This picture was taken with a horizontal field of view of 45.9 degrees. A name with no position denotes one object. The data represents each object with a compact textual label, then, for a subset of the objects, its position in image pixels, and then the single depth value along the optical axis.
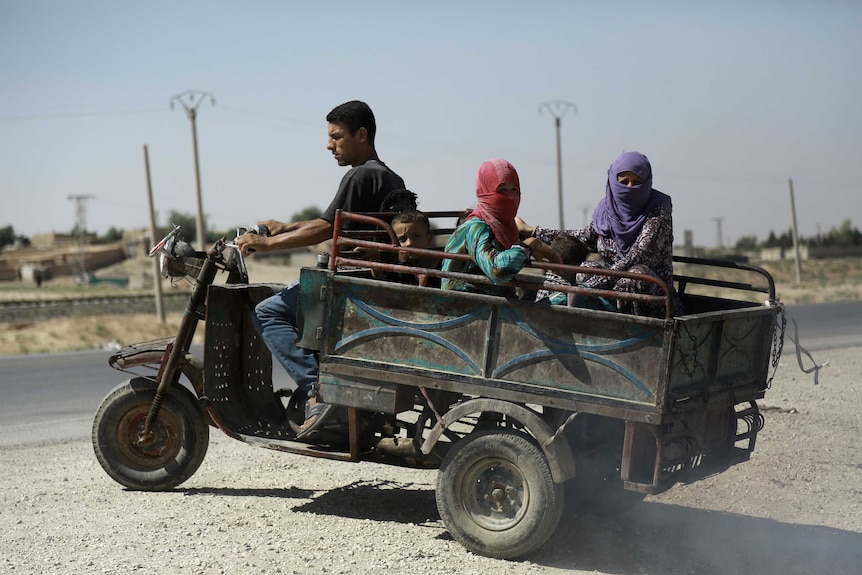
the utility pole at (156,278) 32.41
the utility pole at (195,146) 37.84
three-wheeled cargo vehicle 4.87
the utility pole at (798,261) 53.12
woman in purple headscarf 5.34
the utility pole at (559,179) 48.66
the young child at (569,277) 5.20
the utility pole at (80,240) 82.88
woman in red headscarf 5.21
